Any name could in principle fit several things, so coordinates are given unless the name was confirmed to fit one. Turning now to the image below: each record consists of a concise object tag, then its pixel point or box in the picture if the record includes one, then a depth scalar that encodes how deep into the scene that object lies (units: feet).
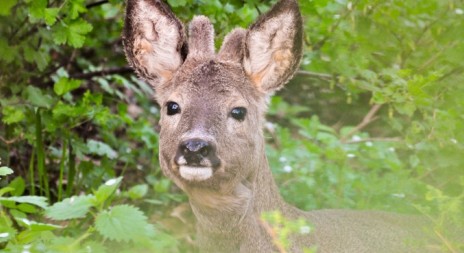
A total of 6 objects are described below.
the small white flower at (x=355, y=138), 46.52
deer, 27.84
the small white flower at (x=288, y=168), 42.70
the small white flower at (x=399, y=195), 39.77
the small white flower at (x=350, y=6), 38.58
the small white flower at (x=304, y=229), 24.00
